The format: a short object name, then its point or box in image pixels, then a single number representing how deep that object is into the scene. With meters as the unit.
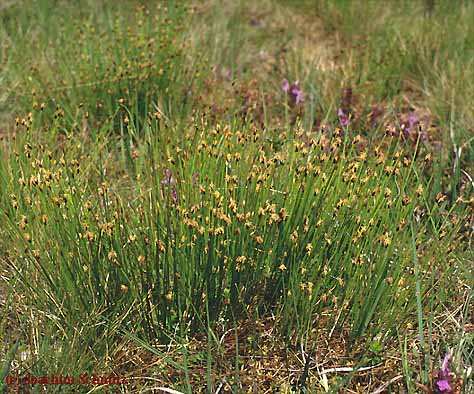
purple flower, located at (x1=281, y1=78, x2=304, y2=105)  3.77
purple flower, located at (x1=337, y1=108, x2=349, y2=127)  3.43
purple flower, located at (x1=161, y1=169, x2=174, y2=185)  2.40
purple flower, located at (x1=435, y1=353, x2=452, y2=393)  1.88
